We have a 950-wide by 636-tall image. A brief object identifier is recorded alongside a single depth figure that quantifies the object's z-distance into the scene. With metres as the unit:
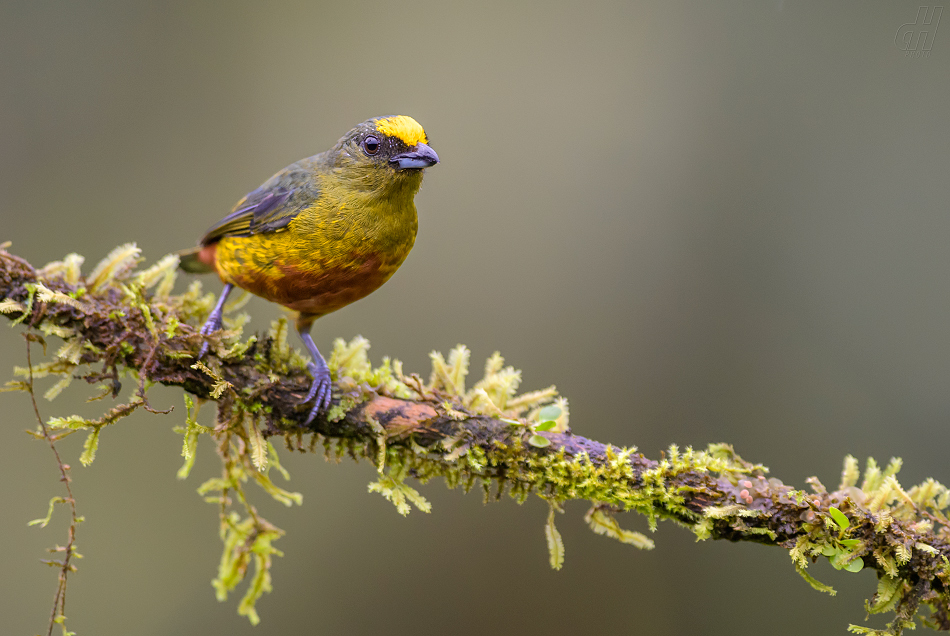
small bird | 6.36
